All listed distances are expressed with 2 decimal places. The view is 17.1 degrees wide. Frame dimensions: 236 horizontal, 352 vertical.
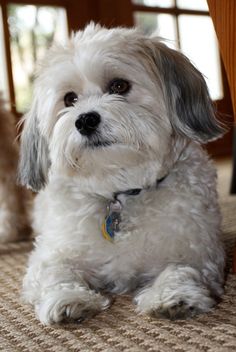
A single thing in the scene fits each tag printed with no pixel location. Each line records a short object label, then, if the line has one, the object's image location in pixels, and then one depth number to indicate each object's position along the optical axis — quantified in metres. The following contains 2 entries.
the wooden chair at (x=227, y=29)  0.68
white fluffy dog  0.68
